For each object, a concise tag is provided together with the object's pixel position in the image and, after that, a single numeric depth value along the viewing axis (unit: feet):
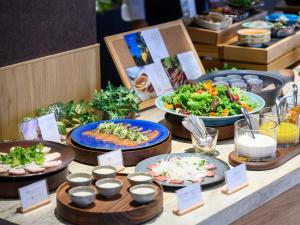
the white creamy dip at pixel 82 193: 6.59
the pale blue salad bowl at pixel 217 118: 8.84
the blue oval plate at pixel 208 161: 7.41
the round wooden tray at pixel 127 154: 8.04
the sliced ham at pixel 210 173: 7.61
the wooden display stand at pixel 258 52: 11.78
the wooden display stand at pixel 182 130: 8.96
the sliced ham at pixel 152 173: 7.55
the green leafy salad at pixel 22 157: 7.38
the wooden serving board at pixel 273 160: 8.02
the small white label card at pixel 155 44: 10.60
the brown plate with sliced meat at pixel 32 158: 7.22
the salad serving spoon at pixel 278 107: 8.68
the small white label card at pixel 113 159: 7.70
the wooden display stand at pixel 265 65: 11.89
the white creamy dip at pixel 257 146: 8.03
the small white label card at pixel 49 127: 8.33
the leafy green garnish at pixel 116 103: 9.25
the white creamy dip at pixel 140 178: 7.02
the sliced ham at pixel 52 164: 7.39
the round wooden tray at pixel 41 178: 7.13
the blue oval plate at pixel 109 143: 8.14
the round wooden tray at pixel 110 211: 6.50
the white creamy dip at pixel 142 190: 6.72
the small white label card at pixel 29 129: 8.21
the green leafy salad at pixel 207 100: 9.01
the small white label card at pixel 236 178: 7.37
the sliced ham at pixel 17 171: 7.15
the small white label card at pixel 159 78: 10.43
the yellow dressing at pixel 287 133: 8.59
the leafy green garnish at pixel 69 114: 8.89
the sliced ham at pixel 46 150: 7.80
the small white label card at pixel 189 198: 6.81
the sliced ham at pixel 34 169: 7.22
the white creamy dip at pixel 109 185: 6.87
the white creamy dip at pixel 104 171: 7.16
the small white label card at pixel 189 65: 11.02
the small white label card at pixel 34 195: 6.81
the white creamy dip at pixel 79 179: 6.94
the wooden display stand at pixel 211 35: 12.32
